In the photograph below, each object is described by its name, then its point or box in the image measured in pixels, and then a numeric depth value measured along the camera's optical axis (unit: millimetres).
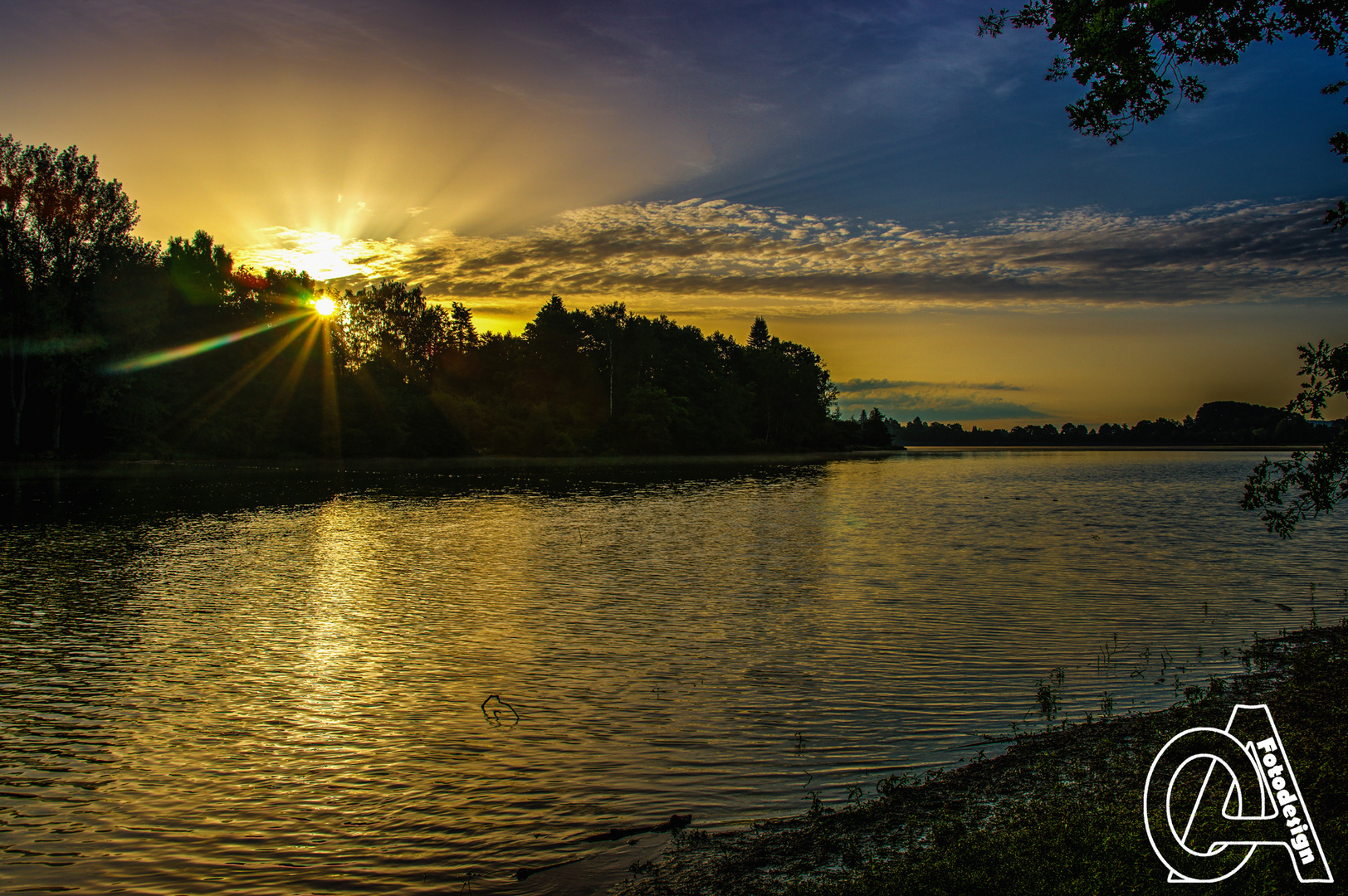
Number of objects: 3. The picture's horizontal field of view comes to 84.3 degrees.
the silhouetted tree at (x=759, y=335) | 187500
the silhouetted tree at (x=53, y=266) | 61906
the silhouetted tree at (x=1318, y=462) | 10500
